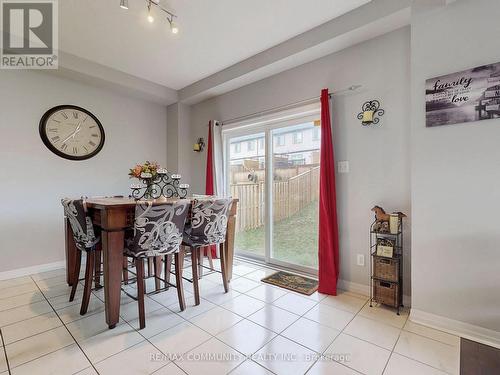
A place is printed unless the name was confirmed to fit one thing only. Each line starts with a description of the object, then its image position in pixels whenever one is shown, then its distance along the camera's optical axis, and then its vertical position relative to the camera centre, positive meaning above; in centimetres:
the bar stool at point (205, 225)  231 -36
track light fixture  202 +167
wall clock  325 +81
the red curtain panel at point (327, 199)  260 -12
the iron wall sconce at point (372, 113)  241 +73
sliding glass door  308 +0
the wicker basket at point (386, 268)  215 -73
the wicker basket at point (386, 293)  215 -95
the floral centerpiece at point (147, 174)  253 +16
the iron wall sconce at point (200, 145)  421 +75
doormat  265 -108
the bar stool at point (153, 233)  190 -36
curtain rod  259 +103
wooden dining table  189 -44
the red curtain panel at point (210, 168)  388 +33
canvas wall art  173 +67
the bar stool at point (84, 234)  202 -37
